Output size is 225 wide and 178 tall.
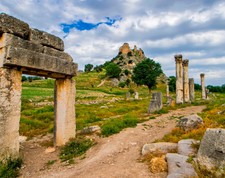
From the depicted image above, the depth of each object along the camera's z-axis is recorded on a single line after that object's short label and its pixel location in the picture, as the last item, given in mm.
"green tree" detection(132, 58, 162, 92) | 50719
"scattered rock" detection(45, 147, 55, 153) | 8812
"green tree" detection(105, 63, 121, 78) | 88562
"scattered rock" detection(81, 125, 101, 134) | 10875
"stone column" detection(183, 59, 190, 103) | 26719
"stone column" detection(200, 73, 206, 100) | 34003
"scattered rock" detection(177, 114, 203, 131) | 9156
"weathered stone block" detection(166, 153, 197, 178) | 4681
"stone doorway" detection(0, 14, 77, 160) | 6801
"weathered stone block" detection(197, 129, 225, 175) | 4508
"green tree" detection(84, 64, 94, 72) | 132375
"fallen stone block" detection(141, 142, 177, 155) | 6945
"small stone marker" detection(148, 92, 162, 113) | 18172
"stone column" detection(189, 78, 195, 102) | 29588
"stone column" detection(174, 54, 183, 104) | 25342
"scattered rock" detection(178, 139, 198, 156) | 6044
